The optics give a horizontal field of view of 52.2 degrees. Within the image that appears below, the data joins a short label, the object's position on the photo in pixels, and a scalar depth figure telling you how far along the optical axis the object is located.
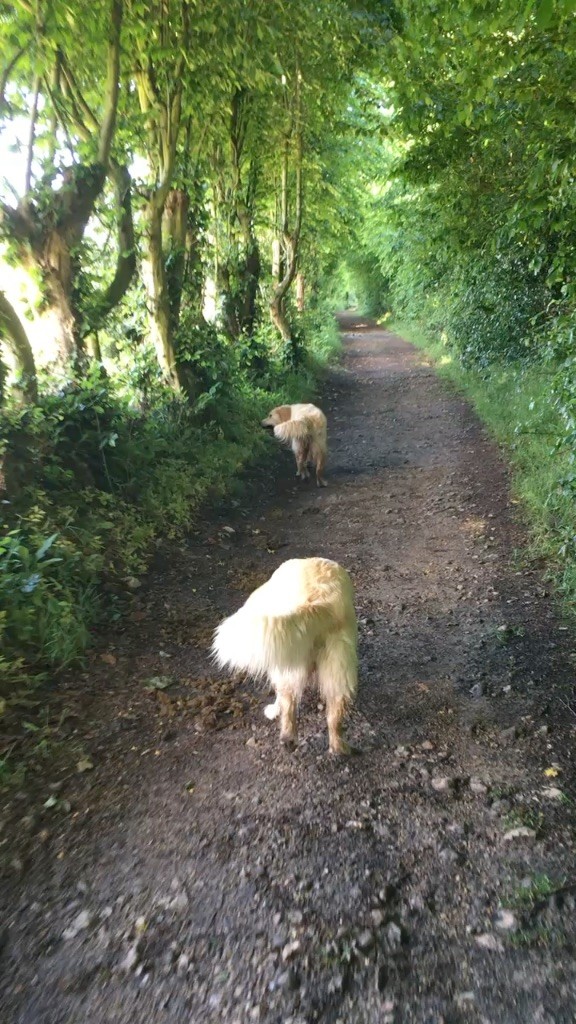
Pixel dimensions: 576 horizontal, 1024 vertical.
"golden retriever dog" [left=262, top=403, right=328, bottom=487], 7.89
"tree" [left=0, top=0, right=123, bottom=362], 5.35
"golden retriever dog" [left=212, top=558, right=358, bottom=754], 2.61
